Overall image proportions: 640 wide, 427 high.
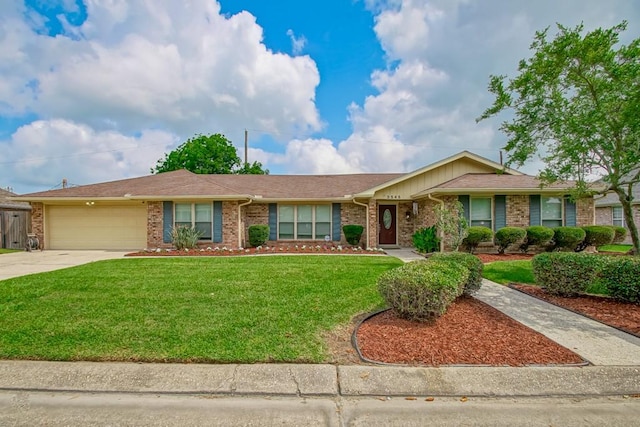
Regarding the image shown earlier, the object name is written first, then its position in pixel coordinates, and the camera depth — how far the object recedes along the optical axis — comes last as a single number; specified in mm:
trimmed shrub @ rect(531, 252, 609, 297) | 6138
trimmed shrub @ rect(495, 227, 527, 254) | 12172
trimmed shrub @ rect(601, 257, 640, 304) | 5797
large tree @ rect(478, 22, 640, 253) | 7098
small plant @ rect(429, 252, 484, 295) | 6027
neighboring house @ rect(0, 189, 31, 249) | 16203
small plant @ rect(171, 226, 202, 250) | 13844
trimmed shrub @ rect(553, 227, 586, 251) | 12281
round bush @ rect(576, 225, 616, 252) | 12555
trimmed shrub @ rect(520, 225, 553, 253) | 12219
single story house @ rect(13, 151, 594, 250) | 13359
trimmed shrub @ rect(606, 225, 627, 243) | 13777
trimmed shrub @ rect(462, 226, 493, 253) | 12195
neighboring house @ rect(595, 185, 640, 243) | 18391
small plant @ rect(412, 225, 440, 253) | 13148
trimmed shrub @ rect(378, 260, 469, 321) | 4527
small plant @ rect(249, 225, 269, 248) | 14789
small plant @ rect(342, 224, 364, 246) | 14812
